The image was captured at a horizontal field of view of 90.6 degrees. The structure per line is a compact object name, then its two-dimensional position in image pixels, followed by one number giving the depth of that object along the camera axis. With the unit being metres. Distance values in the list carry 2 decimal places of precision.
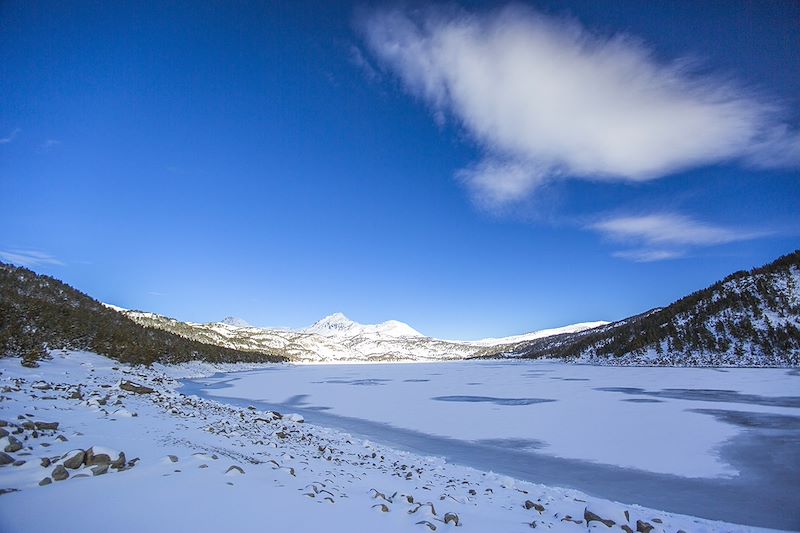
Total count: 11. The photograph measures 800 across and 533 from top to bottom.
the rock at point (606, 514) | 6.14
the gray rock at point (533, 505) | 6.75
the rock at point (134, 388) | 16.53
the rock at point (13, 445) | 5.69
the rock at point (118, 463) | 5.63
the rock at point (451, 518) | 5.57
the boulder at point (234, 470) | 6.07
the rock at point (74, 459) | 5.41
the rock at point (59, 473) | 4.94
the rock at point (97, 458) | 5.61
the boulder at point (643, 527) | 5.91
